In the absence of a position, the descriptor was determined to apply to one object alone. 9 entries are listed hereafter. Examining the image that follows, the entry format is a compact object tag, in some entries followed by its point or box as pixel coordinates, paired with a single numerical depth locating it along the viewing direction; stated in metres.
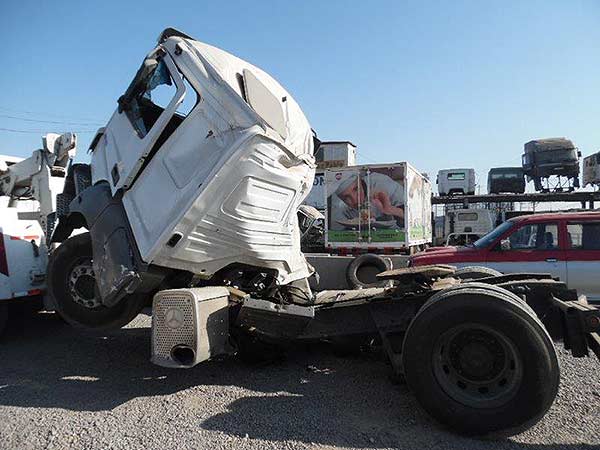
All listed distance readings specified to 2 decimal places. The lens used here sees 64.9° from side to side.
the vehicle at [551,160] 23.70
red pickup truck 7.49
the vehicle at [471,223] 20.20
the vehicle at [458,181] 28.55
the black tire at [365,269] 8.09
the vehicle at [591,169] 24.53
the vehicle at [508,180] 26.85
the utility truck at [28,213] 5.61
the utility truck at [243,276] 3.48
